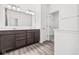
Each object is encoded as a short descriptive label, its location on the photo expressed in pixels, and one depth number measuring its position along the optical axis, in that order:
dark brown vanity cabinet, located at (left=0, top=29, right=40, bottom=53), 1.13
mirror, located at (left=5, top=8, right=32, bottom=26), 1.44
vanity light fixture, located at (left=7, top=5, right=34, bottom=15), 1.47
